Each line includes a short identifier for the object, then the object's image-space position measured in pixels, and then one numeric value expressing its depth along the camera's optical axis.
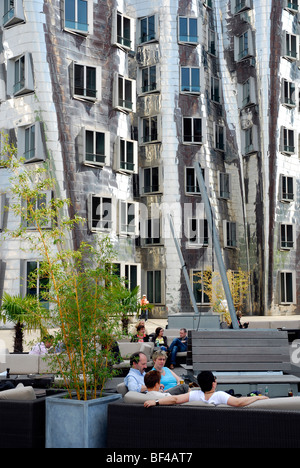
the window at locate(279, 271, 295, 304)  40.08
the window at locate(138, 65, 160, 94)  38.53
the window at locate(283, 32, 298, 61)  41.00
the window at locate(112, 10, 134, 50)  35.38
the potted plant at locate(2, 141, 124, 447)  6.66
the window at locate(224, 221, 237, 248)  40.22
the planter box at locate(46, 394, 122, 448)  6.58
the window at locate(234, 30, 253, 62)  41.03
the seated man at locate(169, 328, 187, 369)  16.14
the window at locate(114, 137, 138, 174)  34.44
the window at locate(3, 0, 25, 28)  31.64
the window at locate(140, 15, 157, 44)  38.91
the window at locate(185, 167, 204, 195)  38.09
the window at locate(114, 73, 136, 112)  34.66
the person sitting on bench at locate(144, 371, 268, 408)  6.22
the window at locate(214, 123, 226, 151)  40.53
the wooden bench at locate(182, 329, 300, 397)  10.84
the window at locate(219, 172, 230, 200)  40.34
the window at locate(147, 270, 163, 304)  37.38
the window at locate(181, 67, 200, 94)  38.66
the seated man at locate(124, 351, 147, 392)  8.34
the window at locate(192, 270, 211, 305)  37.81
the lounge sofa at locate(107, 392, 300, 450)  5.84
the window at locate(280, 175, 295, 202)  40.12
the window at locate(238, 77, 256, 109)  40.44
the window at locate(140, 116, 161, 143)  38.12
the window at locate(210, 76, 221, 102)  41.19
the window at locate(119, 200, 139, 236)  34.34
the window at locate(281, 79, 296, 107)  40.75
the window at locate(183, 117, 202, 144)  38.38
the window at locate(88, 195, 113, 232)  32.65
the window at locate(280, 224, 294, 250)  40.12
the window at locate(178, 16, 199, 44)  38.91
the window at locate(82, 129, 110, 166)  32.75
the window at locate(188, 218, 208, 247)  37.72
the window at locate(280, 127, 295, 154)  40.40
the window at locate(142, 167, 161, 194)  37.97
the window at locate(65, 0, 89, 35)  33.12
